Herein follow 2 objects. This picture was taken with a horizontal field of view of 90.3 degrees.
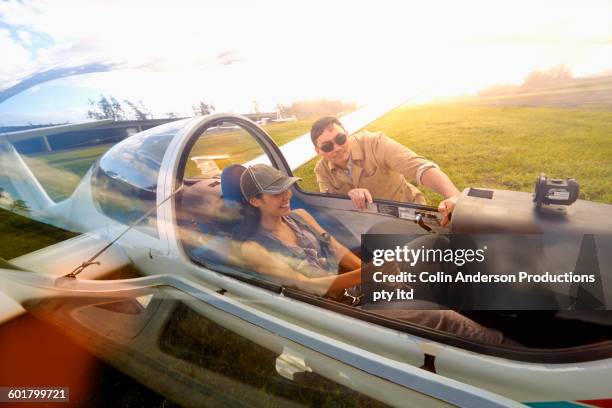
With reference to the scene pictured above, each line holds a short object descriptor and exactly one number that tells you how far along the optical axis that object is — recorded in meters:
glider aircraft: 0.81
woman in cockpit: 1.07
